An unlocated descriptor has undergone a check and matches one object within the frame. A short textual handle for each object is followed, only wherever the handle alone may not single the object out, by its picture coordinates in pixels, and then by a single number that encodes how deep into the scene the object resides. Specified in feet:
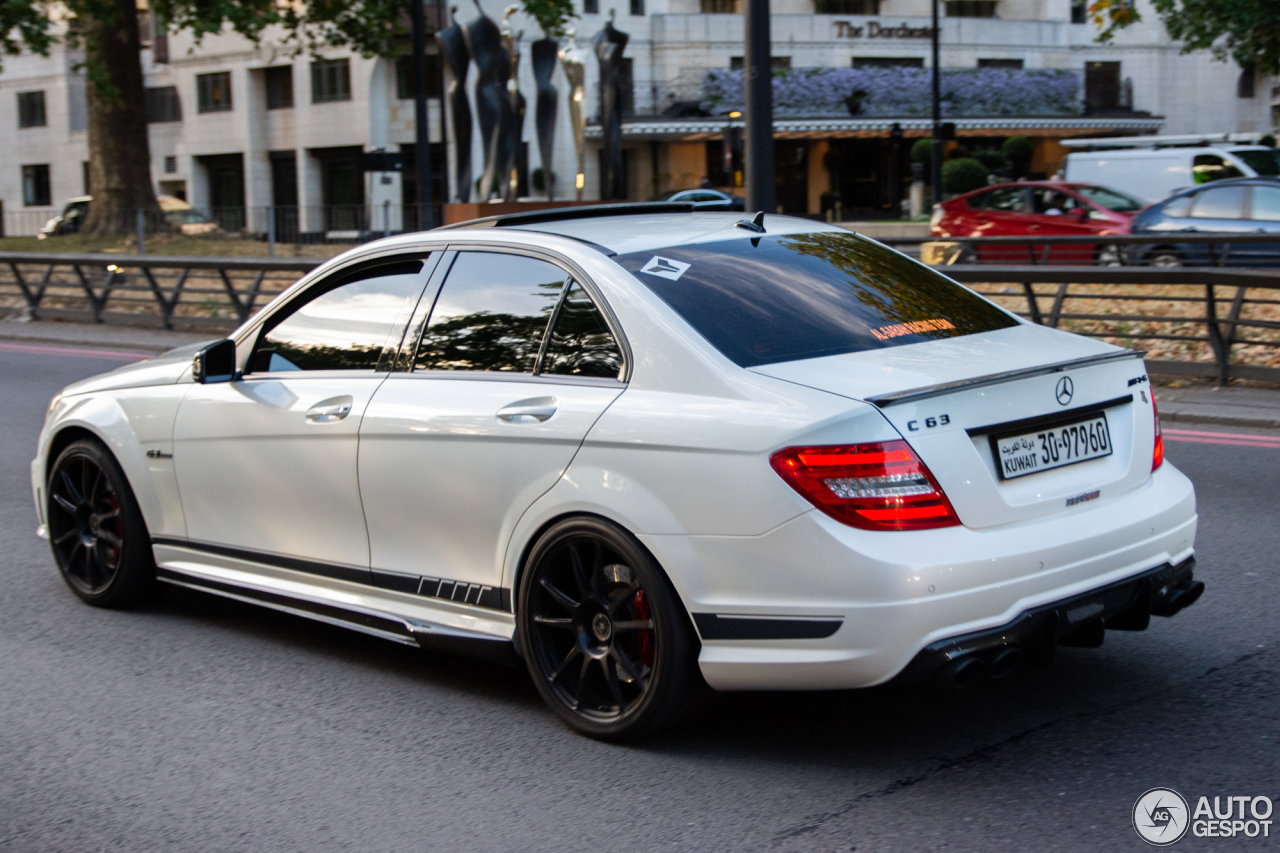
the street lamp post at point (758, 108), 39.55
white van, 88.99
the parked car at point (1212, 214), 58.75
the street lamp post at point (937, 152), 126.31
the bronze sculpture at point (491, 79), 86.17
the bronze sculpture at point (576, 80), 90.12
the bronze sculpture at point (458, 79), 87.86
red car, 70.64
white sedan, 12.08
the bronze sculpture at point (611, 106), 92.63
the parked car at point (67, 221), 135.79
